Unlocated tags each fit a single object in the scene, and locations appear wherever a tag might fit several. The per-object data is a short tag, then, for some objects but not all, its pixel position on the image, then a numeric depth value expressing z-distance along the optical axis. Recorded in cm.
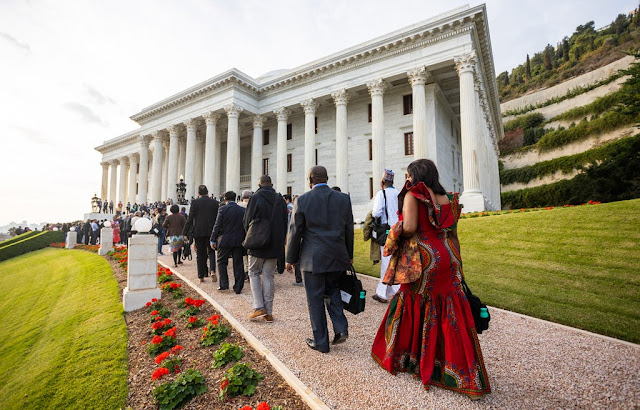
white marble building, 2072
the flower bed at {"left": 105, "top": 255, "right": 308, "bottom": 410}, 330
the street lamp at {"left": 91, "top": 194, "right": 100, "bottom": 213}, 3702
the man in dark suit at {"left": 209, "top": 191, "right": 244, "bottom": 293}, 684
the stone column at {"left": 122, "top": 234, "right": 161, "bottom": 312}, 690
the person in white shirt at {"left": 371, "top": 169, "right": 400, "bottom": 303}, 613
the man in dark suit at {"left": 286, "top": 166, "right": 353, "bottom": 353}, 393
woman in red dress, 293
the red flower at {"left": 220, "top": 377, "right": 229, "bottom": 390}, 337
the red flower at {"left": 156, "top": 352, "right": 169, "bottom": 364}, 411
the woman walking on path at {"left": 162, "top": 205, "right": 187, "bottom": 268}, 991
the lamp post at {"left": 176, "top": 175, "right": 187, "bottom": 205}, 2536
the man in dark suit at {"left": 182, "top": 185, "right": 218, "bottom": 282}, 802
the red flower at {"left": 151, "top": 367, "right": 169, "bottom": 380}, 376
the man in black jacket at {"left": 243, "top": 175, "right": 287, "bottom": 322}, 529
